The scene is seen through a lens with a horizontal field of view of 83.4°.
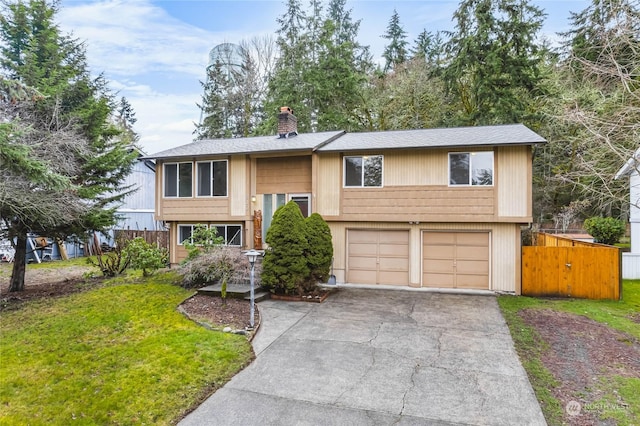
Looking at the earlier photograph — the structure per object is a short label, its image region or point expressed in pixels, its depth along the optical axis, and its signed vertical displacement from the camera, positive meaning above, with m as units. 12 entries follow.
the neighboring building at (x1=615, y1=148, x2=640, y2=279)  13.19 -1.18
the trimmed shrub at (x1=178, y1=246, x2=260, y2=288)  11.06 -1.79
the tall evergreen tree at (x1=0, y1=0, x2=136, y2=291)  10.98 +3.23
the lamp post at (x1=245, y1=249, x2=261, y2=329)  7.66 -1.18
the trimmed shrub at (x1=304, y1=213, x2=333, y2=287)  10.68 -1.12
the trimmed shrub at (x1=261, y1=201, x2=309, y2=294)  10.26 -1.31
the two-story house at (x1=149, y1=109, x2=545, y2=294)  11.27 +0.58
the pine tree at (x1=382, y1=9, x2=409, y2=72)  30.20 +14.19
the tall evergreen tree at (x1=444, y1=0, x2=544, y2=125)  19.16 +8.26
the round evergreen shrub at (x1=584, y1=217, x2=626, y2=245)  16.23 -0.86
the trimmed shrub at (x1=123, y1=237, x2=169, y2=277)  12.74 -1.61
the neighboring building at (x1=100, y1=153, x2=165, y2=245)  22.62 +0.50
